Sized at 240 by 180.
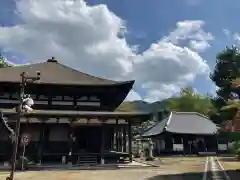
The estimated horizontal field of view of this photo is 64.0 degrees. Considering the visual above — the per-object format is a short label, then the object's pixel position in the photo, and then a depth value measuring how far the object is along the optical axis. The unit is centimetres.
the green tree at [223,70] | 2950
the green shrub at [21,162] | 1433
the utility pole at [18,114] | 818
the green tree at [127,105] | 4343
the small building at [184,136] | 2851
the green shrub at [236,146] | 1249
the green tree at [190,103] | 5129
